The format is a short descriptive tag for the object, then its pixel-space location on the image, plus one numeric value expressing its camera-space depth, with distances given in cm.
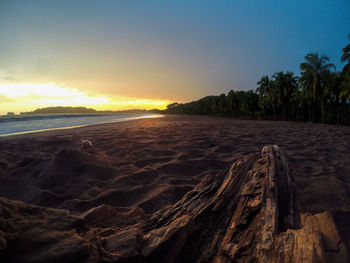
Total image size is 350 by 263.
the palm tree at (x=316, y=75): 2879
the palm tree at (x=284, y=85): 3853
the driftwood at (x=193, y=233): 81
